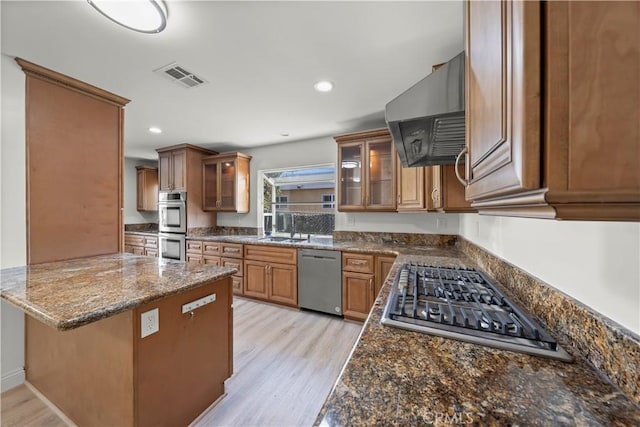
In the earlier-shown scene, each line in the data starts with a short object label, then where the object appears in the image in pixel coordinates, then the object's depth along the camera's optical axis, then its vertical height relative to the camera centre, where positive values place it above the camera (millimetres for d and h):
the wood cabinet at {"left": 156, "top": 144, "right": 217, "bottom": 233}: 3949 +649
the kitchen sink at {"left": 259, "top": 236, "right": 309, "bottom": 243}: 3640 -401
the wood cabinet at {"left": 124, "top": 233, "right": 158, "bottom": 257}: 4438 -585
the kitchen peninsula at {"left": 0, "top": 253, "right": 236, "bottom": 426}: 1150 -692
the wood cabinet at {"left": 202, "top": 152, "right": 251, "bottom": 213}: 4020 +513
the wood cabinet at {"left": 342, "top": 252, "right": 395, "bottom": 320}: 2654 -745
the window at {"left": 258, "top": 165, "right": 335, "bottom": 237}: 3695 +188
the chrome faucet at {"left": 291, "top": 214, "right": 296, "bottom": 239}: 3871 -191
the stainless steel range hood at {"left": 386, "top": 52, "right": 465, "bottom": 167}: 909 +401
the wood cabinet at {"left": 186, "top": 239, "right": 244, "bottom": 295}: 3480 -621
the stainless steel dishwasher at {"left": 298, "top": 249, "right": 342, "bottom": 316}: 2863 -804
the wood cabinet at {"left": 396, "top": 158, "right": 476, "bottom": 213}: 1827 +201
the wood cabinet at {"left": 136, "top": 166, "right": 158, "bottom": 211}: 5160 +527
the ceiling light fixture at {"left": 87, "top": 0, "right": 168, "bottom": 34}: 1255 +1076
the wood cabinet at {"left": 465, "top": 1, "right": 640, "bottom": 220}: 317 +139
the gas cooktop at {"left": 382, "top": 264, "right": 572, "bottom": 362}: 733 -380
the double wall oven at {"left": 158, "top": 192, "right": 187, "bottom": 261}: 3979 -196
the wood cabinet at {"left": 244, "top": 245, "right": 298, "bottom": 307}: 3119 -804
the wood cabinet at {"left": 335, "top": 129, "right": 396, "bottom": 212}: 2941 +515
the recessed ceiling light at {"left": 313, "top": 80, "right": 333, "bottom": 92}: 2111 +1121
